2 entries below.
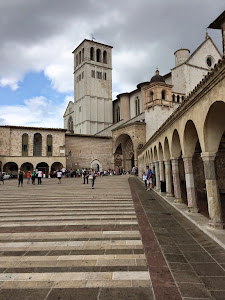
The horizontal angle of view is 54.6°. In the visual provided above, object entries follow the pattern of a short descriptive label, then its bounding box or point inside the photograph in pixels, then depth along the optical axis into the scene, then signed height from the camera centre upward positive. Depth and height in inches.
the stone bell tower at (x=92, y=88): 1958.7 +796.6
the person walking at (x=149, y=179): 583.7 -16.4
